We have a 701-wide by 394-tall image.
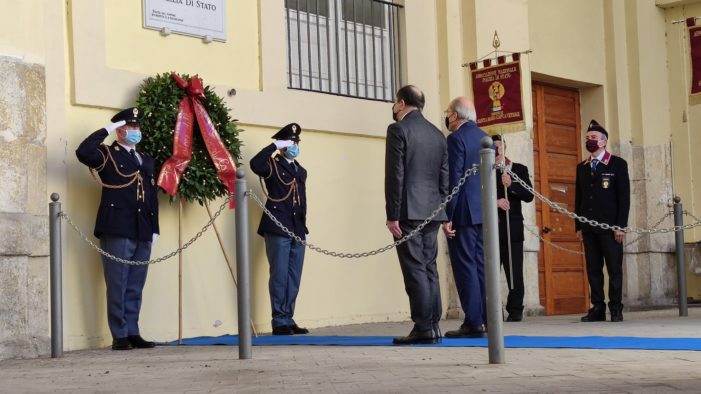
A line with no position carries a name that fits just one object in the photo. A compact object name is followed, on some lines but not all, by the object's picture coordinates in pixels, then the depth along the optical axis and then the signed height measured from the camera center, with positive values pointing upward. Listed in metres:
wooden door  15.02 +0.76
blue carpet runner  8.19 -0.64
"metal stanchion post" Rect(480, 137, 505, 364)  7.07 +0.03
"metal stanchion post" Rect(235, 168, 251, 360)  8.12 -0.05
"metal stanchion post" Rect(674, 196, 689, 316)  12.62 -0.17
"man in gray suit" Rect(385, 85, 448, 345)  8.73 +0.44
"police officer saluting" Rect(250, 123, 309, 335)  11.18 +0.39
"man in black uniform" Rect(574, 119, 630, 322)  11.95 +0.39
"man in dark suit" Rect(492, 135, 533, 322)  12.57 +0.25
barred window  12.53 +2.31
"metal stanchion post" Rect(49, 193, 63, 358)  9.15 -0.06
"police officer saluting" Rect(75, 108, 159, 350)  9.91 +0.42
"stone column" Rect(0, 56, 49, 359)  9.39 +0.47
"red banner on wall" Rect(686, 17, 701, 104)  13.19 +2.16
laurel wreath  10.49 +1.15
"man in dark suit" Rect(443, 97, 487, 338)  9.41 +0.25
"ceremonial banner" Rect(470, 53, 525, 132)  12.62 +1.73
